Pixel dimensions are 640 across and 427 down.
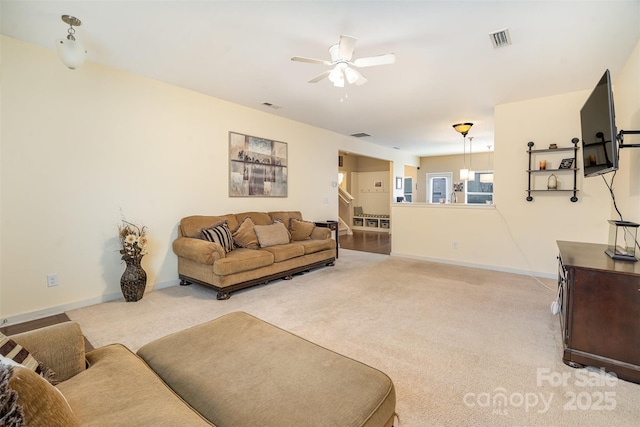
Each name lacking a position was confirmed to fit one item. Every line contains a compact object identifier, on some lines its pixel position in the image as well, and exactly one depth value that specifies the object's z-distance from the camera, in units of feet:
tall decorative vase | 10.68
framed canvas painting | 15.07
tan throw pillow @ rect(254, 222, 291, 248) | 13.85
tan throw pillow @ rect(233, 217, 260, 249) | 13.53
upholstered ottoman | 3.32
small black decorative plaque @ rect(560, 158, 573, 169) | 13.34
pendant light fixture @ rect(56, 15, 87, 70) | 7.73
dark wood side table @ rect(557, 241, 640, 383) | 6.11
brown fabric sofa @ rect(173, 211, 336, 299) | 11.12
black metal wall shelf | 13.28
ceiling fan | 7.80
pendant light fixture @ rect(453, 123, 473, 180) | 18.42
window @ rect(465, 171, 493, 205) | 32.76
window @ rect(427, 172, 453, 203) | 35.14
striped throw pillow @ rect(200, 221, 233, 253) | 12.40
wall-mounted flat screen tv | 6.95
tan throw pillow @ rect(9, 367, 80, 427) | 2.00
